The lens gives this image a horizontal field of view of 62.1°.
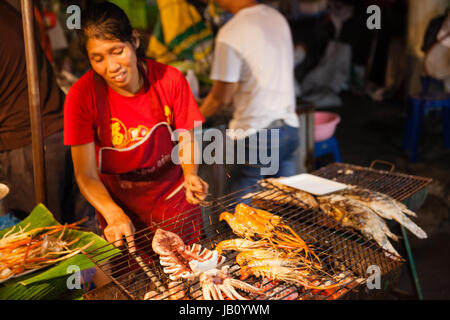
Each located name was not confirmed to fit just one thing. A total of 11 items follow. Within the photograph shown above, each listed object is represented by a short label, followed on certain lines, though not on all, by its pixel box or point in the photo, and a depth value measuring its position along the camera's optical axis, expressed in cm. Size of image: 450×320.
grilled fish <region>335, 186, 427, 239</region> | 242
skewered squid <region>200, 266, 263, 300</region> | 167
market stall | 173
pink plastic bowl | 482
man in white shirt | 339
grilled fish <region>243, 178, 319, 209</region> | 258
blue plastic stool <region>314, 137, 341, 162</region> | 489
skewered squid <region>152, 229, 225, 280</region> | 183
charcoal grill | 176
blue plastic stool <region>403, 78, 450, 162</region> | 635
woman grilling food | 218
